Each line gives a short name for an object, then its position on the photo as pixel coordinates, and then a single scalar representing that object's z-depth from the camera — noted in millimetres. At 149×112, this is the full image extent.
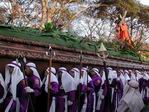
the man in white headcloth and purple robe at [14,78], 4415
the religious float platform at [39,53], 4611
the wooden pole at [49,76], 4573
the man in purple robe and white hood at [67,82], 5202
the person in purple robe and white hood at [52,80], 4935
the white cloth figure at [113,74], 6787
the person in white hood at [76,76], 5460
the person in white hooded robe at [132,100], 5252
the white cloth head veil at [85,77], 5568
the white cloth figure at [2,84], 4348
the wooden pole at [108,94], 5563
